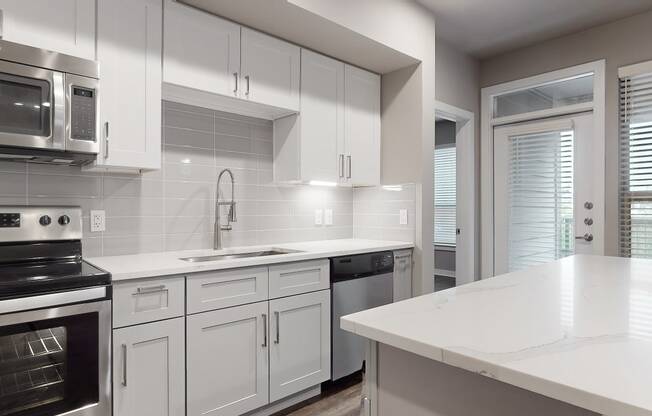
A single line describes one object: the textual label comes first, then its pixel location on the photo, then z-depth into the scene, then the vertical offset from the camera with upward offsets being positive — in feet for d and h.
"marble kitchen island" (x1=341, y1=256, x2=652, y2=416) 2.18 -0.92
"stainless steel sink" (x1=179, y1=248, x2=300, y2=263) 7.57 -0.99
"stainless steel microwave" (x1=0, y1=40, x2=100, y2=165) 5.15 +1.37
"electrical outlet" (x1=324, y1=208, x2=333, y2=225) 10.94 -0.23
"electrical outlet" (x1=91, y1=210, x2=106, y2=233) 6.94 -0.25
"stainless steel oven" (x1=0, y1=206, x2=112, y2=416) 4.59 -1.63
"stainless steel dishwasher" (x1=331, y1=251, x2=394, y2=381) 8.41 -1.92
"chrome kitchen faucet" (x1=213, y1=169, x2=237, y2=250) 8.36 -0.19
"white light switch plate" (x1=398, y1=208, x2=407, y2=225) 10.63 -0.21
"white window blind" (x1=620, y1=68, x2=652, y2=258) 10.73 +1.24
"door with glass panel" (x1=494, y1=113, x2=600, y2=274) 12.00 +0.55
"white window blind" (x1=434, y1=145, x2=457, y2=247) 18.95 +0.60
